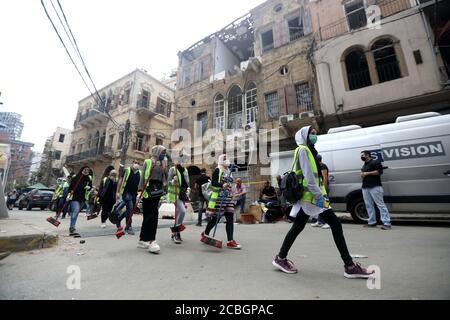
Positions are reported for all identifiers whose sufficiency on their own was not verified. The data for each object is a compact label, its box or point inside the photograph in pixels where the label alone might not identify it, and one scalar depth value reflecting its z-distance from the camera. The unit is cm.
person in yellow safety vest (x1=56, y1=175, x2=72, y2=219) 976
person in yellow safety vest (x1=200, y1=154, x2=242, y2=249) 397
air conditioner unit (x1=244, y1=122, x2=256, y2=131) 1457
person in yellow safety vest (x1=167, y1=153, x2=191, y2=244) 449
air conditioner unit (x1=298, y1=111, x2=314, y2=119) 1174
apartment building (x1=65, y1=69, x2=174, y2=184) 2242
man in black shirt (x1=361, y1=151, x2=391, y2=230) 540
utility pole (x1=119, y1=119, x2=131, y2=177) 2008
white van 567
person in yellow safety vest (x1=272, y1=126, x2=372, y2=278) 240
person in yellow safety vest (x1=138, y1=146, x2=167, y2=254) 375
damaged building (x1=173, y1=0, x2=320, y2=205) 1331
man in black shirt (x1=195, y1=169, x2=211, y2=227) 779
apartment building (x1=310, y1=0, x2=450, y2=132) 973
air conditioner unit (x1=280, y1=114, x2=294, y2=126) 1236
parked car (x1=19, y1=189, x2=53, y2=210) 1487
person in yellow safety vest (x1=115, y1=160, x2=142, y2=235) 590
